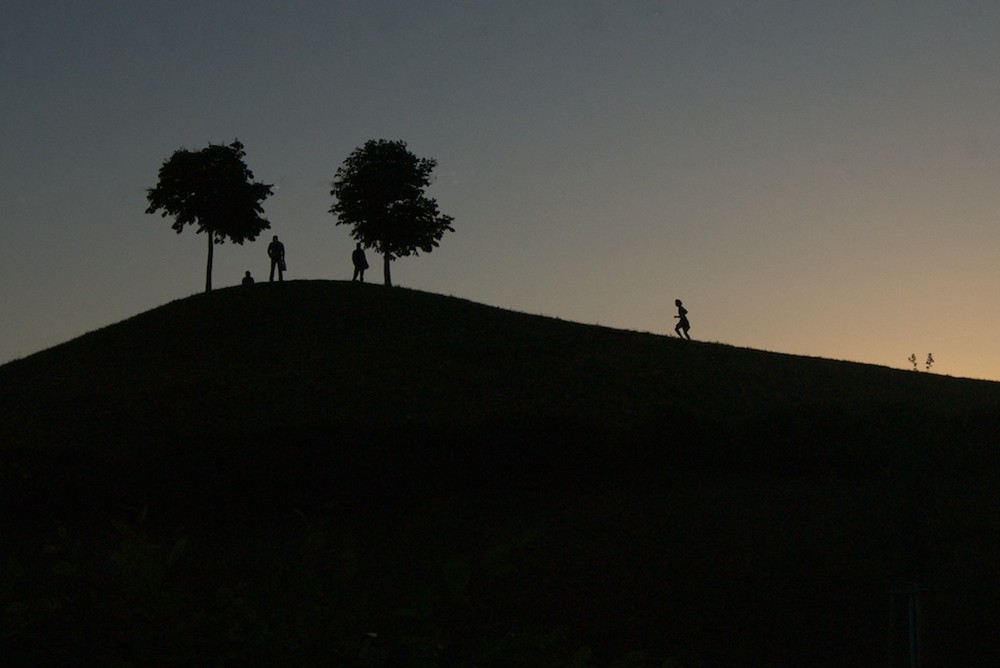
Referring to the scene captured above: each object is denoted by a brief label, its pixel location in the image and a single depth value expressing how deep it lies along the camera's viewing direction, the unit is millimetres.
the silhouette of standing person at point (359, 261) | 57344
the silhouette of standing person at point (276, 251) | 54406
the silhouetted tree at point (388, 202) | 62000
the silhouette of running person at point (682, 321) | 50938
